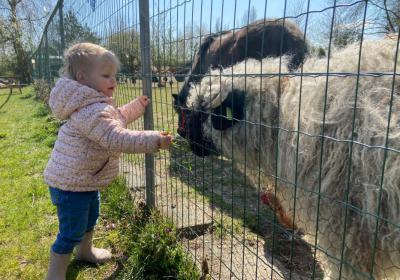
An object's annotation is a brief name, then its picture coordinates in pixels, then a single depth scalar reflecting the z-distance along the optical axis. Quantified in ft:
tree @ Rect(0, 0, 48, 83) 80.48
